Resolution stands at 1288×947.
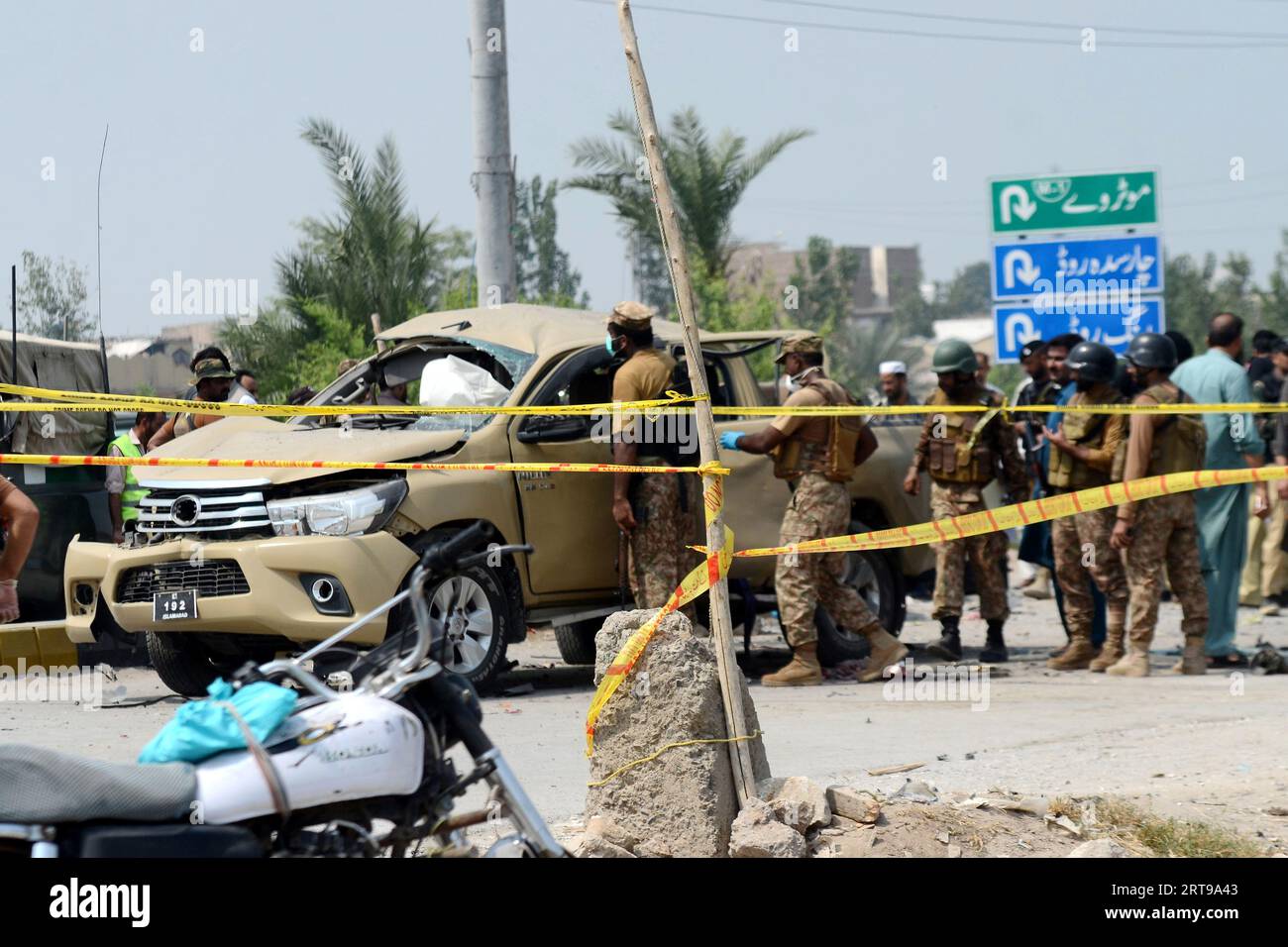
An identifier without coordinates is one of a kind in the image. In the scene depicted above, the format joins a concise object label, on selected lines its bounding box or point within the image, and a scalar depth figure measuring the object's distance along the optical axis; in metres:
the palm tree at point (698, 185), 25.27
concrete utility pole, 12.07
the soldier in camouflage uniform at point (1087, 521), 9.52
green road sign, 13.26
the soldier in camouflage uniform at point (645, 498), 8.62
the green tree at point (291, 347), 17.22
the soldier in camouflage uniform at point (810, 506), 9.01
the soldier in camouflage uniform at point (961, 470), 9.77
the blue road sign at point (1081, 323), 12.90
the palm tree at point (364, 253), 19.11
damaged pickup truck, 7.78
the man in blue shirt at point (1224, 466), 9.96
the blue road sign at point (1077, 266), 13.08
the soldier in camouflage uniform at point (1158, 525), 9.21
